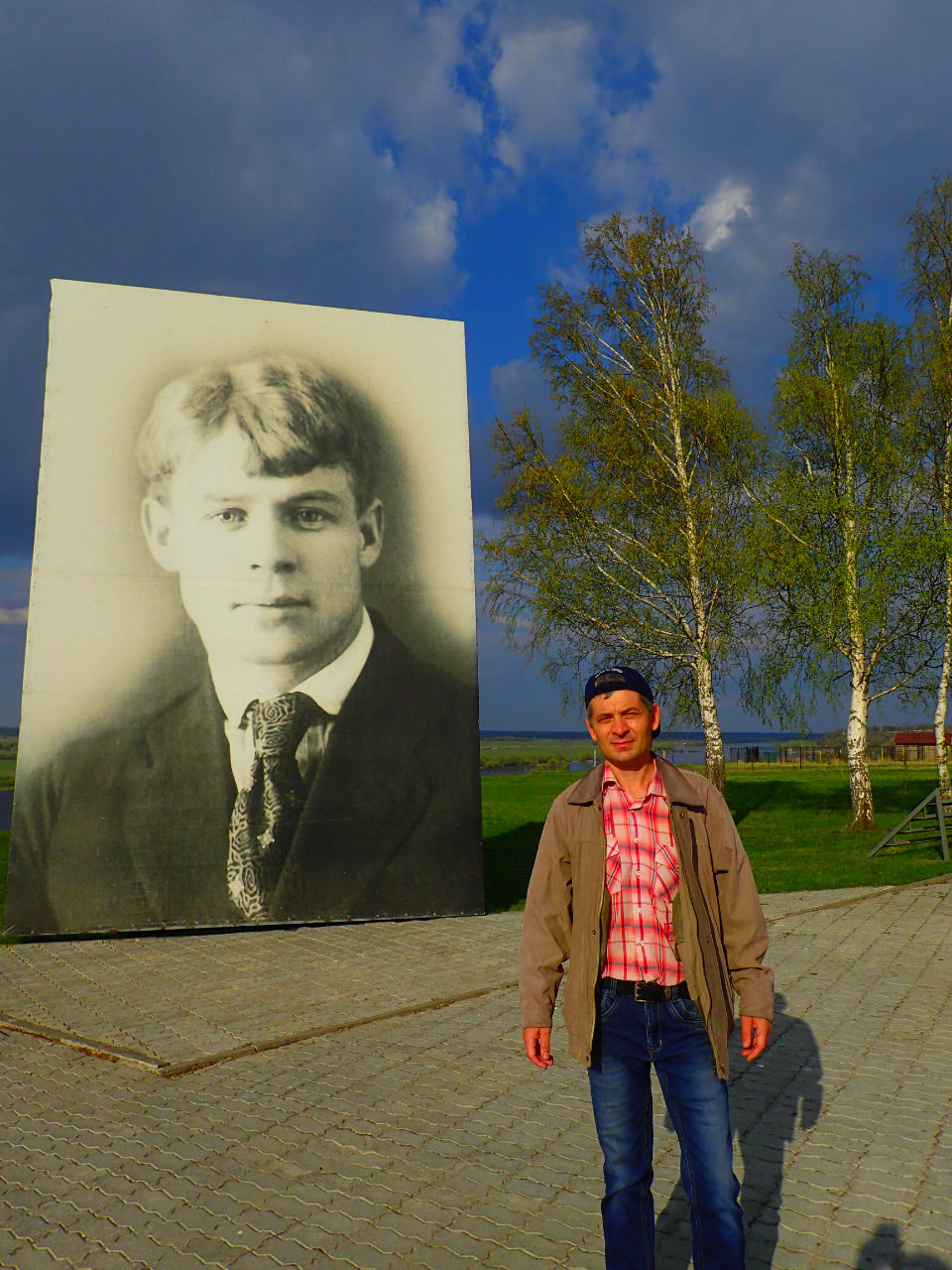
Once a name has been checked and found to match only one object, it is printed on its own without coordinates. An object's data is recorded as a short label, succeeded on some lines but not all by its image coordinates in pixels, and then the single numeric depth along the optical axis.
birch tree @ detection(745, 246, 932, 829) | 18.55
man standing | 2.96
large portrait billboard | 9.81
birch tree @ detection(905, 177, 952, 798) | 18.91
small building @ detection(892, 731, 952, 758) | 45.94
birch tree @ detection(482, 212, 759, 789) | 19.38
